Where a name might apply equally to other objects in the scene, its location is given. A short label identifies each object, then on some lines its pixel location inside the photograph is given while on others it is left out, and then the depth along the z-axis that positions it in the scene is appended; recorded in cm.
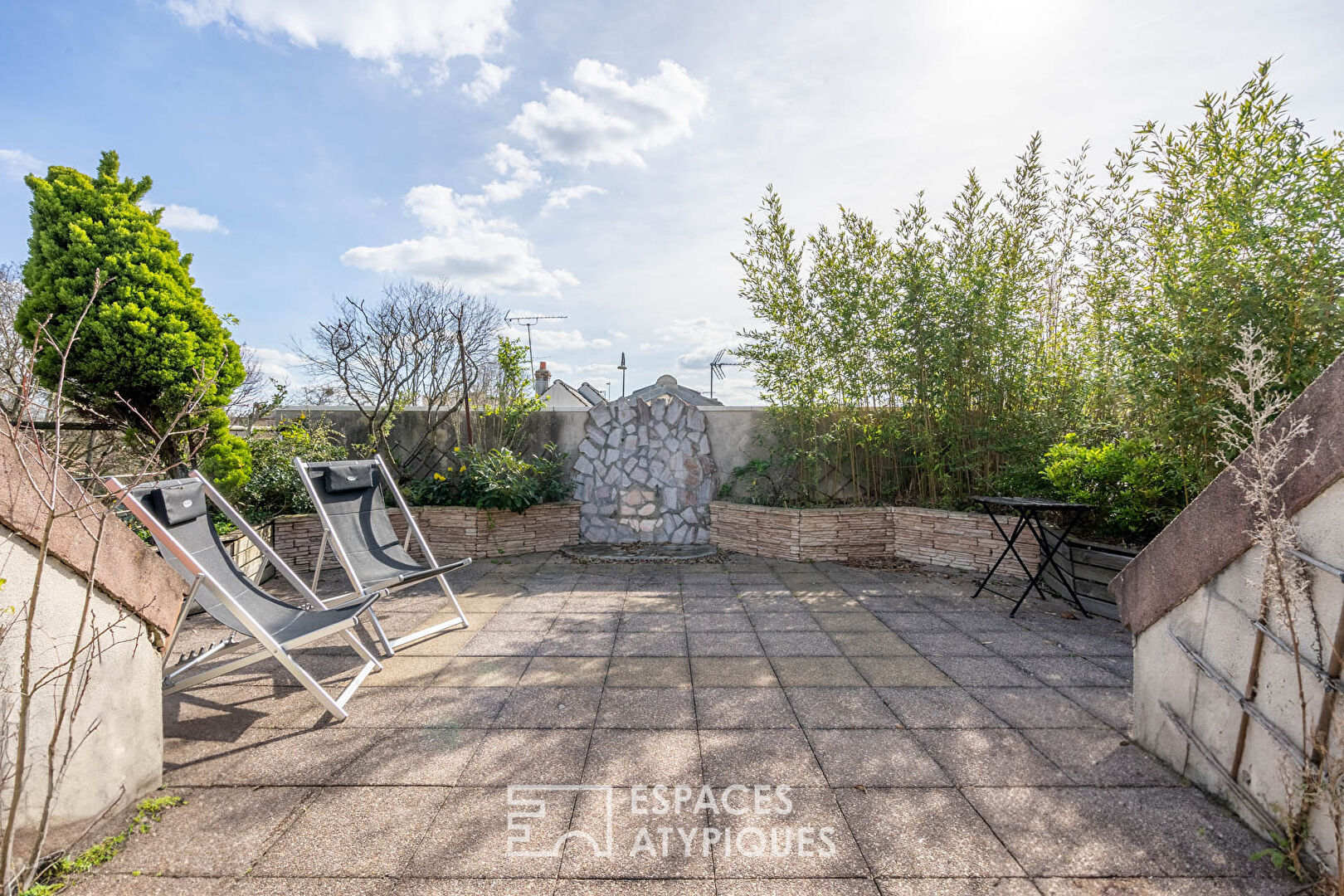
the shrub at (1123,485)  369
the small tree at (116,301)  383
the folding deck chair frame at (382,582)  325
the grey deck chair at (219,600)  231
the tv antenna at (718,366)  1305
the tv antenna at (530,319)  1173
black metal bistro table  362
